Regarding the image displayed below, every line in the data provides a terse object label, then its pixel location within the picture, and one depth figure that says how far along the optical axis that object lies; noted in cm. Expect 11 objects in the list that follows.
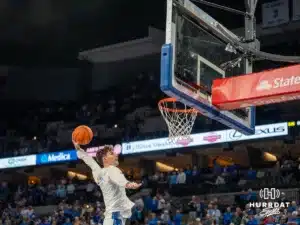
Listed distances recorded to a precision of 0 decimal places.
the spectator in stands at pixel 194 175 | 2444
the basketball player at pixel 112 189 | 798
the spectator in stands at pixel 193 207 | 2044
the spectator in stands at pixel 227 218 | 1878
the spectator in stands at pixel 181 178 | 2467
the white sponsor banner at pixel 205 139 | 2311
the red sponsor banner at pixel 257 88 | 971
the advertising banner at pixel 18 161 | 3144
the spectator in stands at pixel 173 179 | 2472
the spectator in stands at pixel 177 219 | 1995
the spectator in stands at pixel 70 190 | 2750
